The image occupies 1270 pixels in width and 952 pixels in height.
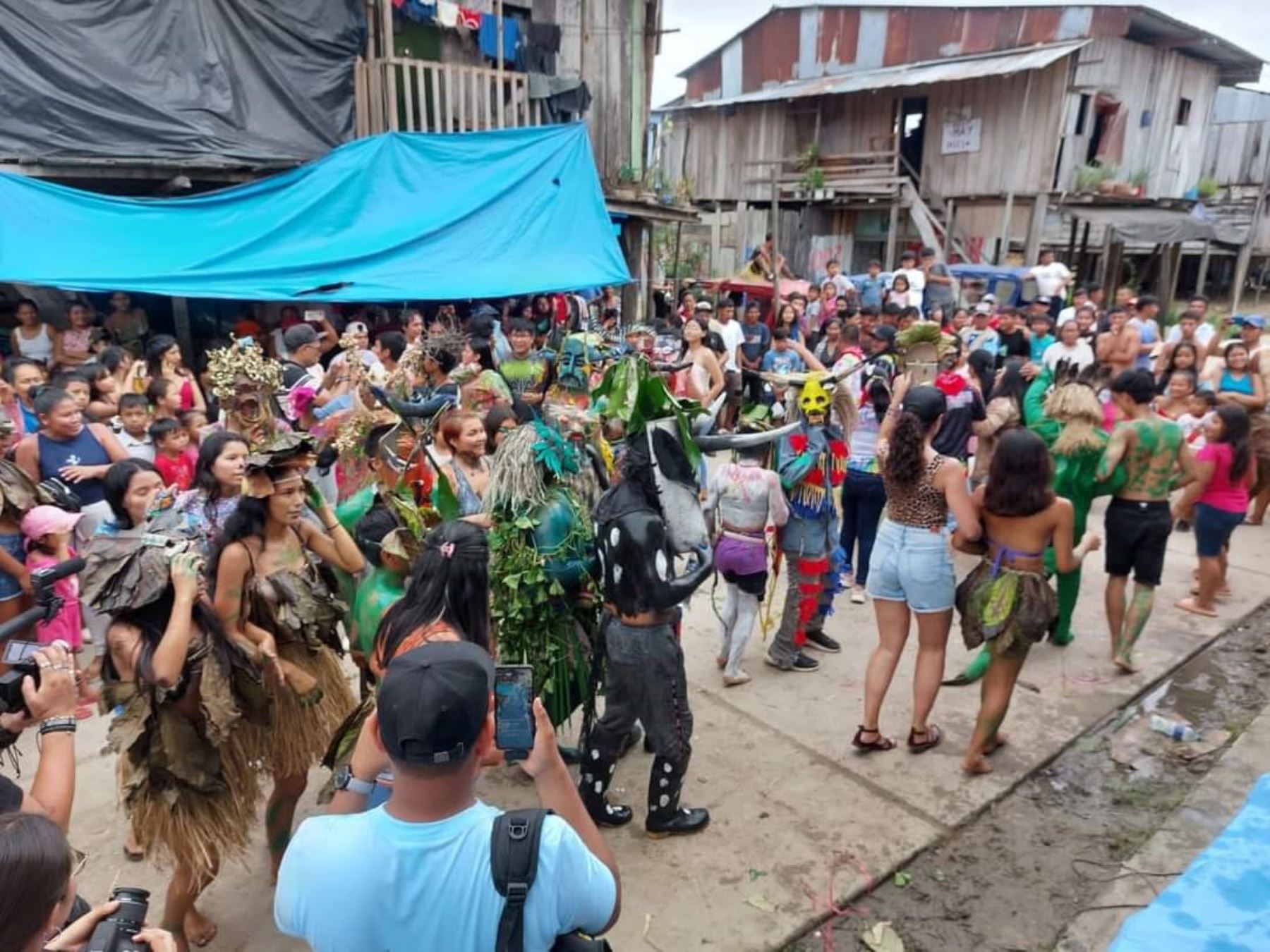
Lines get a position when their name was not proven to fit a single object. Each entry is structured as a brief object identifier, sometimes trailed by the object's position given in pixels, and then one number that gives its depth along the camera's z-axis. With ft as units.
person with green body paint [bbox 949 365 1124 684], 16.87
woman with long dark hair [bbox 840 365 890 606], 19.01
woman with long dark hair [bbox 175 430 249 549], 11.06
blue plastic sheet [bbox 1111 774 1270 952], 6.64
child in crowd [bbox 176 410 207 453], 17.90
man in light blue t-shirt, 4.96
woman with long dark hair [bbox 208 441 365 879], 9.70
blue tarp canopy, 24.77
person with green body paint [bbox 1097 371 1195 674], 15.97
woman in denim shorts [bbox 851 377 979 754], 13.12
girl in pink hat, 13.70
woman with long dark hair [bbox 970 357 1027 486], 22.94
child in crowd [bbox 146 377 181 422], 19.20
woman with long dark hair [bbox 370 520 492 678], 8.20
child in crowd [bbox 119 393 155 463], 17.57
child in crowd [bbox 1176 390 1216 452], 21.34
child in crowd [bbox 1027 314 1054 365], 30.94
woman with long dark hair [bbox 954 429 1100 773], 12.60
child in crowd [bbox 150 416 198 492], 16.78
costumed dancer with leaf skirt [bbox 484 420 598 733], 11.70
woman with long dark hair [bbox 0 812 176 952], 4.47
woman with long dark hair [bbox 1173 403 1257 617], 18.03
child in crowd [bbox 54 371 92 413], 17.81
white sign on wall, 64.44
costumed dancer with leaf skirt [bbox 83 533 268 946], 8.71
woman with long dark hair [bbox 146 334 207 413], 20.75
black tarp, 28.27
